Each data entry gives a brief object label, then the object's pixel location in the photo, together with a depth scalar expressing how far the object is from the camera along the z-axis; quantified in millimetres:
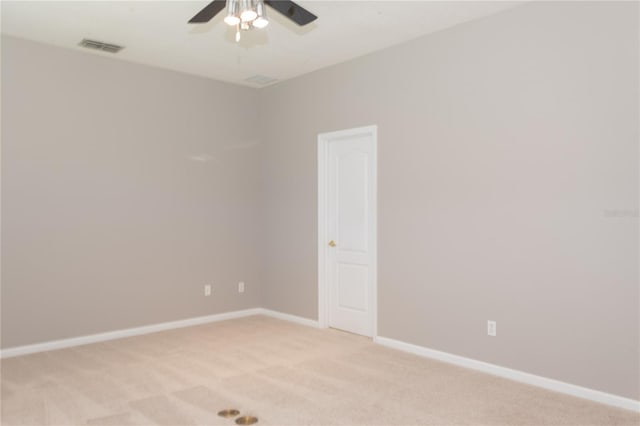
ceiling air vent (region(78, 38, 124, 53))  4535
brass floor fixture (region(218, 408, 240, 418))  3086
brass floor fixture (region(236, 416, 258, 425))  2981
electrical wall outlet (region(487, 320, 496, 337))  3914
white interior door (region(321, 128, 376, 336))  4961
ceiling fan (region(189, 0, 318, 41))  2643
